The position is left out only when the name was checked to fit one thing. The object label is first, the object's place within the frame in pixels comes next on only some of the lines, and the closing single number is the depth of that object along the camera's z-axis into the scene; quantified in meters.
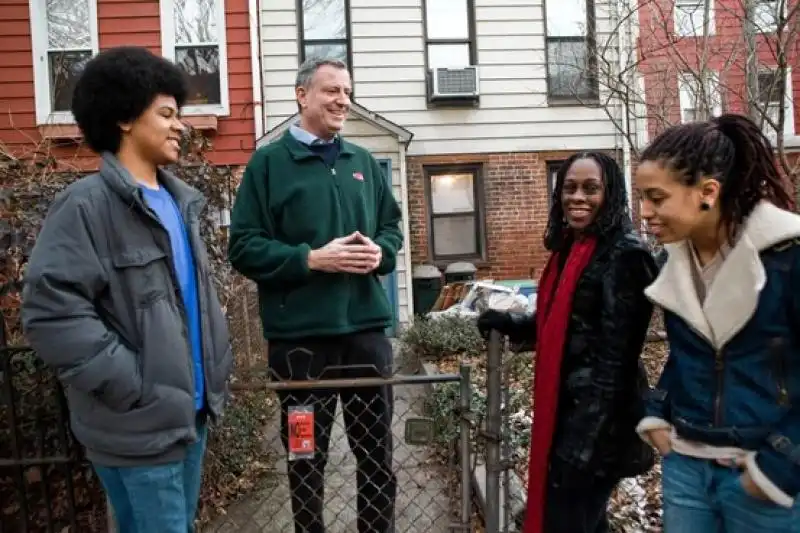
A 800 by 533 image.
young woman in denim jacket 1.69
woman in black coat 2.08
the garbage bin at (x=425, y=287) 9.63
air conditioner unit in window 9.48
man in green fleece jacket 2.58
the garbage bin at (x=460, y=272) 9.69
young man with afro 1.73
